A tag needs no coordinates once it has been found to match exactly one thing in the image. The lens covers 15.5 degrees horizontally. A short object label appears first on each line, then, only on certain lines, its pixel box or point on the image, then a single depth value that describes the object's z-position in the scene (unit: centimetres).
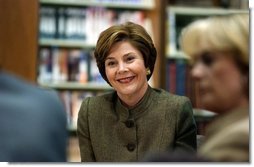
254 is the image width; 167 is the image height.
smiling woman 296
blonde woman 253
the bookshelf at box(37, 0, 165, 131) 379
